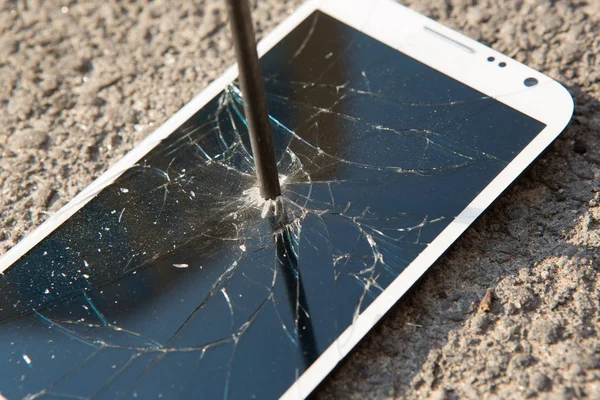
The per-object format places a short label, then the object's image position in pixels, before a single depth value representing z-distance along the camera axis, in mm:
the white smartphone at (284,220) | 250
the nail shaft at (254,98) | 234
